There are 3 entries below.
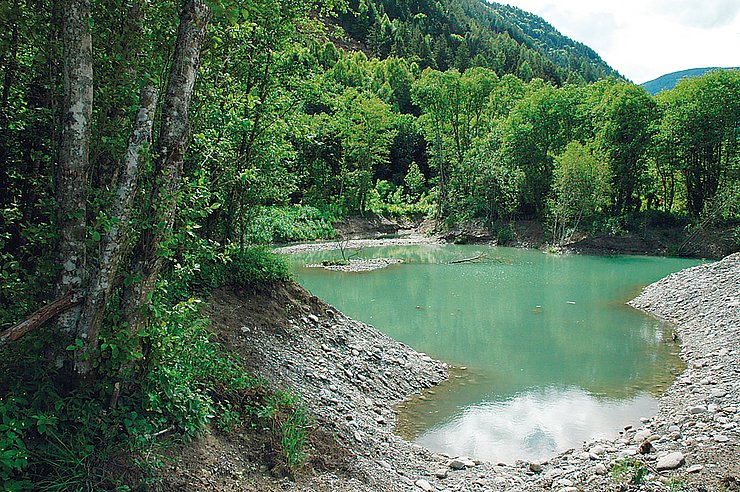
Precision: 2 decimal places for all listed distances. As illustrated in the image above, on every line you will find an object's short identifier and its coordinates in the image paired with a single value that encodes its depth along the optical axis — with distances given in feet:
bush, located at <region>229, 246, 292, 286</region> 34.86
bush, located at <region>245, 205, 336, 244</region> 132.98
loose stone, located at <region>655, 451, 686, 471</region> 23.88
